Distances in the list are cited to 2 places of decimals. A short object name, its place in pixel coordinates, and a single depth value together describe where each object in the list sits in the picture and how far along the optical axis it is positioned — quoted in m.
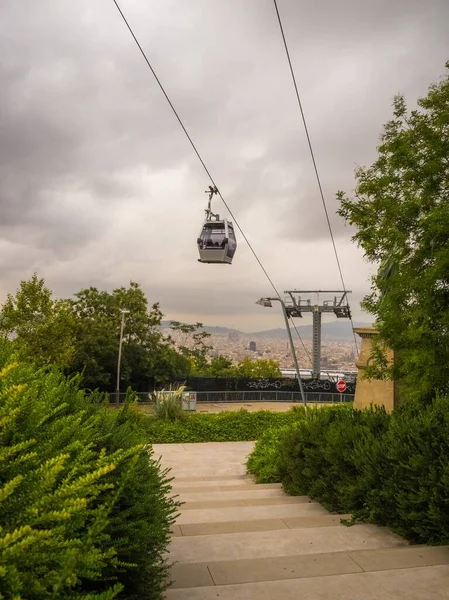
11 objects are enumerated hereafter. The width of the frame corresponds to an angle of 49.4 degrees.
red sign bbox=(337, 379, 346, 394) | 35.08
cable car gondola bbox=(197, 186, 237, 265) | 14.80
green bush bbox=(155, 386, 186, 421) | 17.55
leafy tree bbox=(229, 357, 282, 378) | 50.69
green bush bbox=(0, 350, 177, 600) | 1.80
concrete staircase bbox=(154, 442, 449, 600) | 3.46
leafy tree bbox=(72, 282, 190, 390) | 35.94
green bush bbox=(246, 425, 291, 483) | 9.92
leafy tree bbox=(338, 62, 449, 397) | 8.47
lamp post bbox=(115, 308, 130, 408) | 28.48
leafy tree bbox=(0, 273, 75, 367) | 26.94
